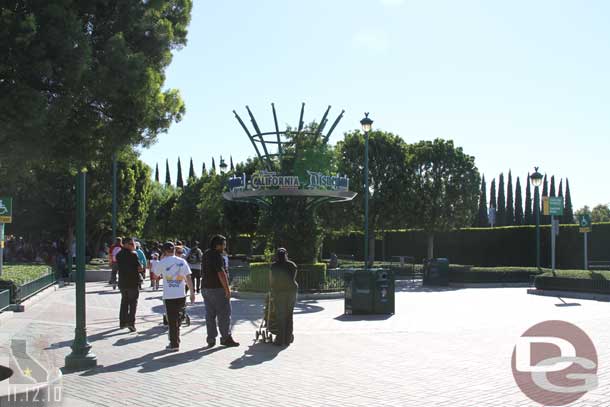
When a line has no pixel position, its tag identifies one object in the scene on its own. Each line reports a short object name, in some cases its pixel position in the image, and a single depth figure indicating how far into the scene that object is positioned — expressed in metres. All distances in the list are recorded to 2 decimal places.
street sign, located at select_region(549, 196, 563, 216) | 24.80
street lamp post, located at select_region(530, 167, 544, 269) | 25.70
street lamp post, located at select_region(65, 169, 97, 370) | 8.55
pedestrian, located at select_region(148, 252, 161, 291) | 22.05
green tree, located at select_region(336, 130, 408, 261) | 33.84
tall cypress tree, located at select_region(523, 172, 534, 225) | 72.43
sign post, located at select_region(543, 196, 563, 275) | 24.75
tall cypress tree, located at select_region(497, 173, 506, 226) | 75.89
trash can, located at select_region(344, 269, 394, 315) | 15.02
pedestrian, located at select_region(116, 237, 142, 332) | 12.23
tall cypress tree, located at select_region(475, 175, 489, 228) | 67.12
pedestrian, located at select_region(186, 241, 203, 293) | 18.95
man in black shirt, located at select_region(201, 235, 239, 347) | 10.46
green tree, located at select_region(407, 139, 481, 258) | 35.12
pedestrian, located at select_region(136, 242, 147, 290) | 18.12
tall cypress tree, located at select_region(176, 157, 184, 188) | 101.56
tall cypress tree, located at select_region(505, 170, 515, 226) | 75.44
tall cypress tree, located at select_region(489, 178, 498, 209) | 77.94
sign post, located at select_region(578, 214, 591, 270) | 24.56
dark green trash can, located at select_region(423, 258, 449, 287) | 26.14
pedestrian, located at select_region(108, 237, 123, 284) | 18.83
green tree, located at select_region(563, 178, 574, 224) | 70.81
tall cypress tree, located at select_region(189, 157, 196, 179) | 99.06
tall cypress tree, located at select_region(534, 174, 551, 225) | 80.82
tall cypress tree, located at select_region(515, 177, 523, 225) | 74.94
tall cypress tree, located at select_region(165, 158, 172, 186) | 104.75
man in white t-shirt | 10.43
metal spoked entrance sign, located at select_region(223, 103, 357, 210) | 20.06
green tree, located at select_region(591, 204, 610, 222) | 83.56
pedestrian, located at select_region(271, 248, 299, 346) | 10.80
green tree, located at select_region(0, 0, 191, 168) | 7.56
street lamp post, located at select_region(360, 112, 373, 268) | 22.17
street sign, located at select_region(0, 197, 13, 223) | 17.84
